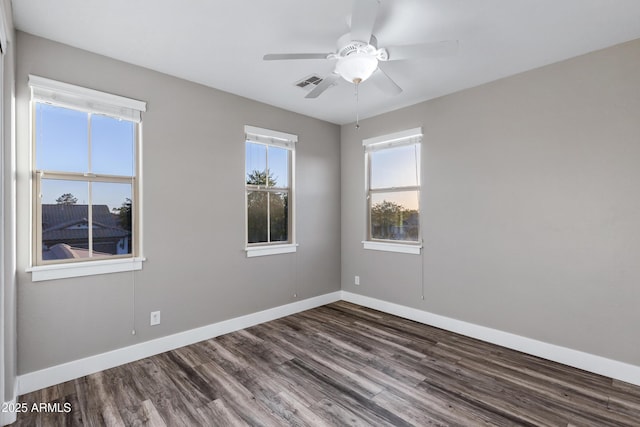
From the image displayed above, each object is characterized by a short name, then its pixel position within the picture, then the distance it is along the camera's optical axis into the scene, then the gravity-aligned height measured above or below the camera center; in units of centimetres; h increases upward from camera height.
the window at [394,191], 398 +32
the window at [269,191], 382 +32
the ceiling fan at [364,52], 186 +111
